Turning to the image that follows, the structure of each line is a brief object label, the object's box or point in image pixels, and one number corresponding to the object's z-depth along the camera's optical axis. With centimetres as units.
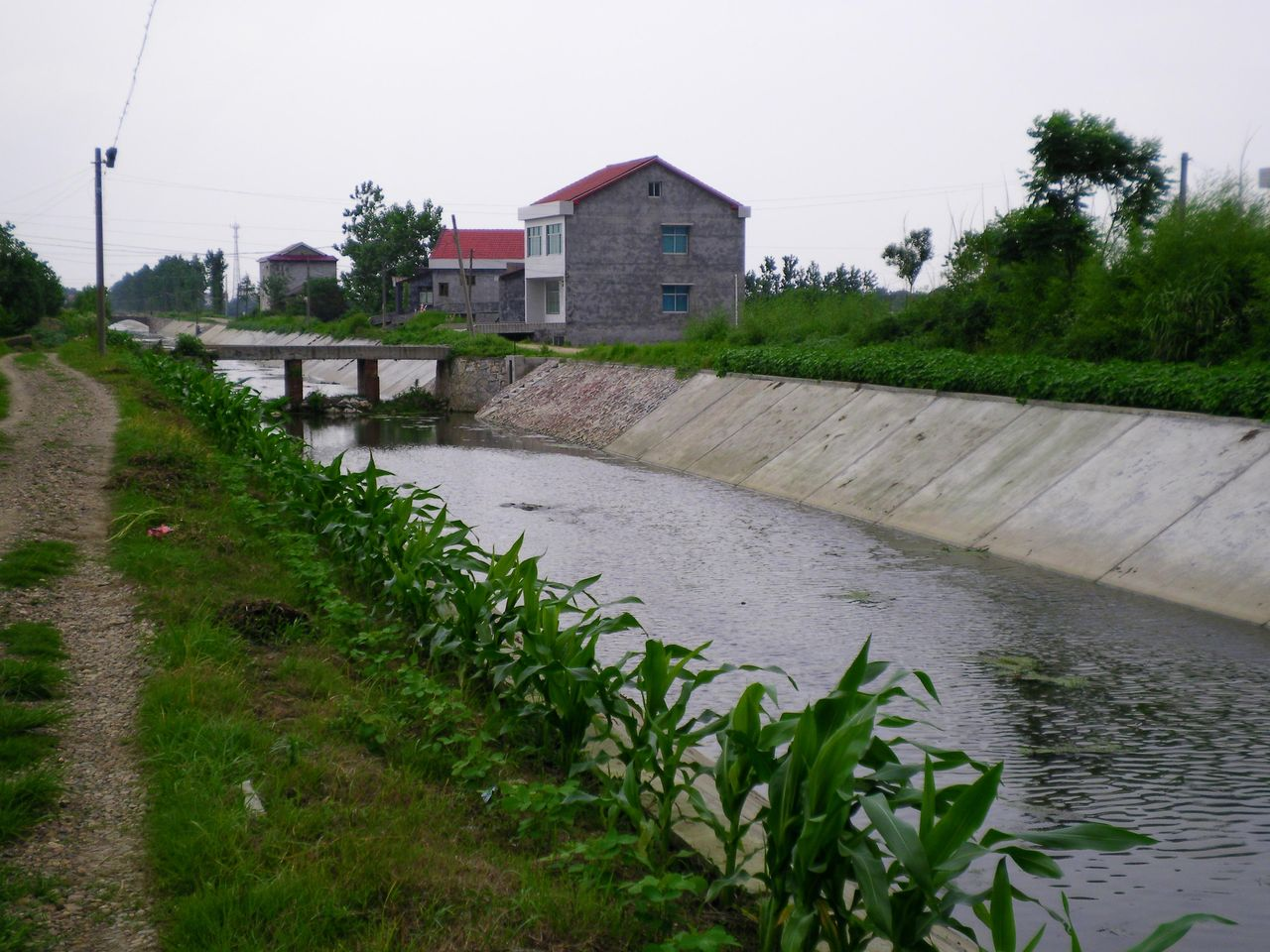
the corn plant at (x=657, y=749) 515
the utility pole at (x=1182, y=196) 2031
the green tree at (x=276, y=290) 10256
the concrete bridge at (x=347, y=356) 3984
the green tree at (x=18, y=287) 5066
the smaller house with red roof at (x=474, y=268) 7112
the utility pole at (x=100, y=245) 3662
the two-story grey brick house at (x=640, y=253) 5122
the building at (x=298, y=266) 11181
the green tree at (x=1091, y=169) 2408
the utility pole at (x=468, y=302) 4838
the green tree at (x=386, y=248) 8144
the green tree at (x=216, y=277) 12677
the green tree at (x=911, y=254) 3988
